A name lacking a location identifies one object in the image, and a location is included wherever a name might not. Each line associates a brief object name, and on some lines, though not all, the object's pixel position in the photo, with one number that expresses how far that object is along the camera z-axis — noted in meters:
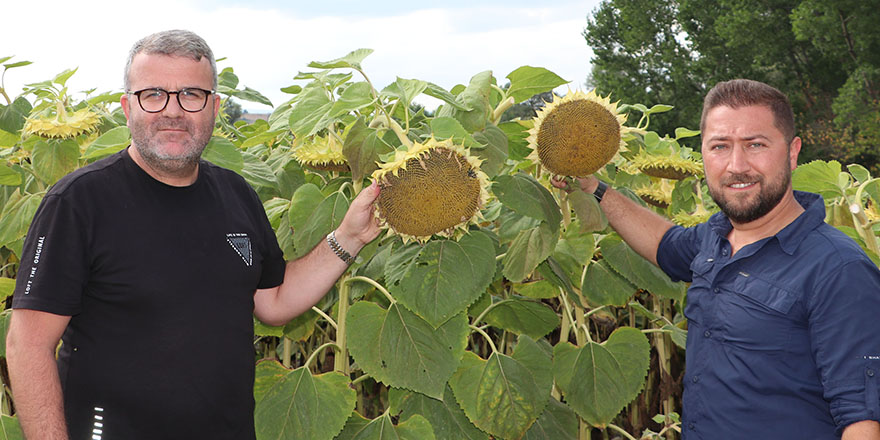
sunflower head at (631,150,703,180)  2.90
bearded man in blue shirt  1.92
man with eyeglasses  1.92
